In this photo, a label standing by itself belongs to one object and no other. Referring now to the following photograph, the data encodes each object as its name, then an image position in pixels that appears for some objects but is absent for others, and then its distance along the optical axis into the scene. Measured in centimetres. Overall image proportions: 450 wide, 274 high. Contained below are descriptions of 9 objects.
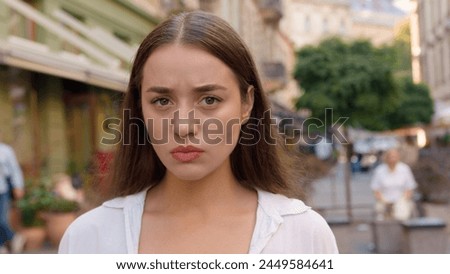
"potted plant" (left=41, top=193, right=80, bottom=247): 391
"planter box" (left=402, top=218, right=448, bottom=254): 320
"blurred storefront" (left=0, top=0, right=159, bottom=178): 328
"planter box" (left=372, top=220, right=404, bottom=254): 357
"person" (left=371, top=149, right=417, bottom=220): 379
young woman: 80
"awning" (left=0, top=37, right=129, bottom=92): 346
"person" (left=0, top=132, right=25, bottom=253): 322
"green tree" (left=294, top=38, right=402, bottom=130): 595
